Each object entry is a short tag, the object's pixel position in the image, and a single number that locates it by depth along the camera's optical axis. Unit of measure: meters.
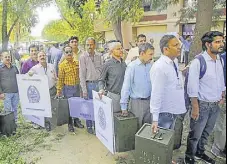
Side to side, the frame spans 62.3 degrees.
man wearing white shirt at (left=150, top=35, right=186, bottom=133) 2.05
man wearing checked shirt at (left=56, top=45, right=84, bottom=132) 3.33
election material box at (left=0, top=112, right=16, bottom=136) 3.25
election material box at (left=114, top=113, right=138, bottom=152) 2.46
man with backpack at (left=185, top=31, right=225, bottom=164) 2.13
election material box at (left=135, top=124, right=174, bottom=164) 1.98
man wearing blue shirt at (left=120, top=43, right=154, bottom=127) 2.42
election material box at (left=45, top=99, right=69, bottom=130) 3.39
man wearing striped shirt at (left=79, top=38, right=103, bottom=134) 3.19
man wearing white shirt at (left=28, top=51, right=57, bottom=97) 3.41
